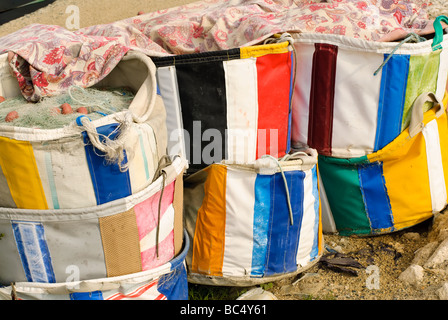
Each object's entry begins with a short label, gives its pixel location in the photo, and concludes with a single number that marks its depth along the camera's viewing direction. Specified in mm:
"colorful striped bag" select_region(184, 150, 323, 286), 4252
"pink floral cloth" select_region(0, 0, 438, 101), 4228
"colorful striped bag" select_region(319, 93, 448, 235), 4519
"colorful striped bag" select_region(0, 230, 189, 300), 3928
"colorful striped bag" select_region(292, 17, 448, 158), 4379
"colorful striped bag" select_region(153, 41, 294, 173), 4233
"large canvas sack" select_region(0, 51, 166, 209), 3811
